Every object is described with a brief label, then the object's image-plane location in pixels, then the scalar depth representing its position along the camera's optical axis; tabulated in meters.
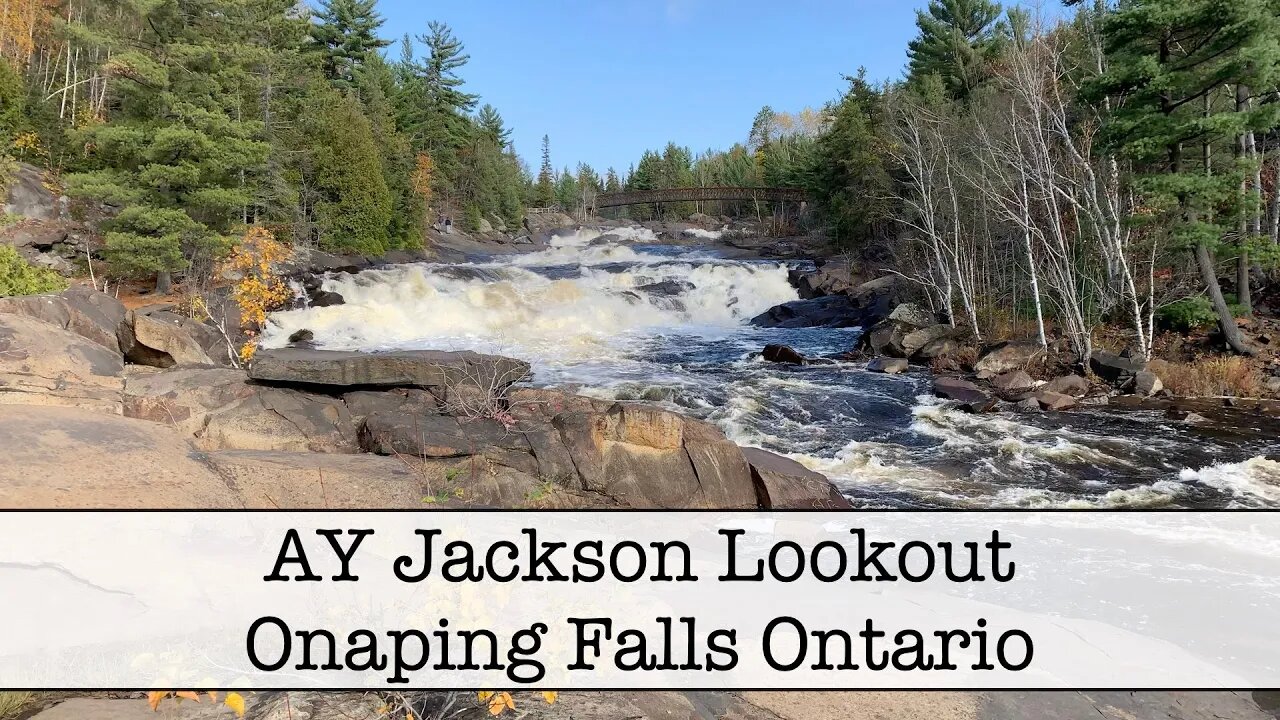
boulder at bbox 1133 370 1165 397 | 13.48
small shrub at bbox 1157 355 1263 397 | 13.13
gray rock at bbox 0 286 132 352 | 9.56
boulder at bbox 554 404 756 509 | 8.10
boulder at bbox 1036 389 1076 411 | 12.94
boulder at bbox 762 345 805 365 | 17.95
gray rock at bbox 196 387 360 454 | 8.23
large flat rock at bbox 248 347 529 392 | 9.18
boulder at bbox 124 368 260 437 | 7.91
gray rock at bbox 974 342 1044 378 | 15.62
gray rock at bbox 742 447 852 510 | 8.18
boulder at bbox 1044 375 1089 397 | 13.77
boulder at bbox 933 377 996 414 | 12.98
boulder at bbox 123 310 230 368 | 10.61
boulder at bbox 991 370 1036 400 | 14.21
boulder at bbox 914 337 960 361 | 17.39
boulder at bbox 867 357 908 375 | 16.75
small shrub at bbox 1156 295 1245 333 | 14.24
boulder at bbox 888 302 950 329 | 19.64
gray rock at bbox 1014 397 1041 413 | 12.98
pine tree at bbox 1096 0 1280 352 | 12.70
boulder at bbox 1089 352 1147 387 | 13.94
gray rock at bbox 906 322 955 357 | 18.16
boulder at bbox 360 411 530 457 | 8.00
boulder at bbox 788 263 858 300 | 28.41
